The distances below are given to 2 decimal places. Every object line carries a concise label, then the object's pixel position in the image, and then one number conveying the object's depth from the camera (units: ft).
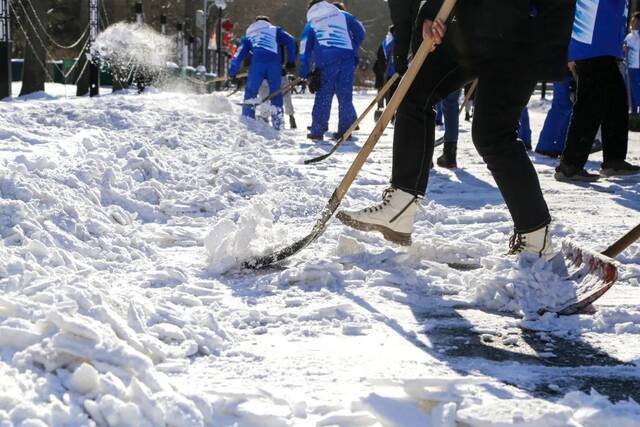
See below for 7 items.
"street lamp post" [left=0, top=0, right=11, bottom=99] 37.81
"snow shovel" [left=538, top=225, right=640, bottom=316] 9.73
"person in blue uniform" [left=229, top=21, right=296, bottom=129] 42.52
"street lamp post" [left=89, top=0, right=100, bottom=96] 53.72
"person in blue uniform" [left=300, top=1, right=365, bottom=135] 37.65
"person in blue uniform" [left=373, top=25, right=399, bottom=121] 48.62
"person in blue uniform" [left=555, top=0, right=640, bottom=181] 21.48
